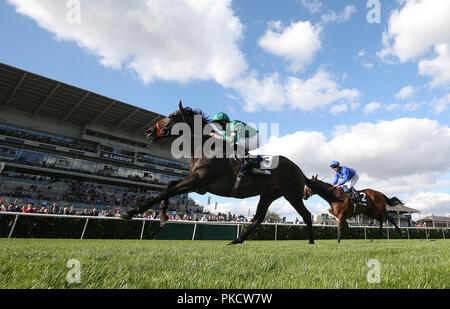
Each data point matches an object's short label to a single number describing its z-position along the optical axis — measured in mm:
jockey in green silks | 4863
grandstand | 31727
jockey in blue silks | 8672
